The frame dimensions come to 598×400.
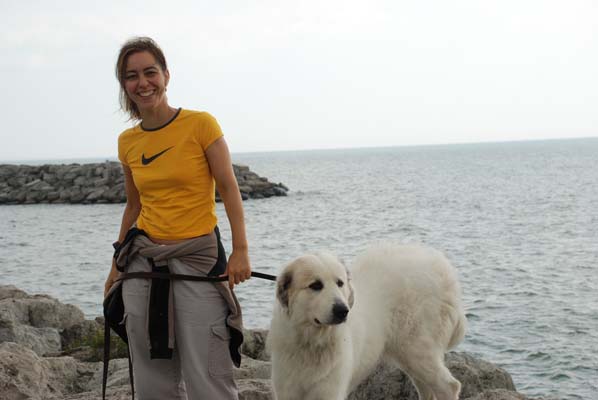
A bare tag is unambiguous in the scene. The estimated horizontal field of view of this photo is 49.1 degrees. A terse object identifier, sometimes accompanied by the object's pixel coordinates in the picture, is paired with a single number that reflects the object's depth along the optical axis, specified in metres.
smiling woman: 3.34
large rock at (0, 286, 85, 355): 8.13
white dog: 3.88
